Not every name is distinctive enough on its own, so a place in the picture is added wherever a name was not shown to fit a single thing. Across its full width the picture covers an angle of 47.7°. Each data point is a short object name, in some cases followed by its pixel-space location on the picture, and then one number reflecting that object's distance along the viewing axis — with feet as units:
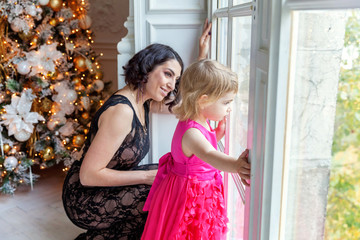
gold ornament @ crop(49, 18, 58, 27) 10.19
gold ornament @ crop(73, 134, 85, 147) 10.57
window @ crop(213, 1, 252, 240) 4.32
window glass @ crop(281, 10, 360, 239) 1.94
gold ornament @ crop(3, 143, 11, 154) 10.00
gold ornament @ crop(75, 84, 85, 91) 10.52
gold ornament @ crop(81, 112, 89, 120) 10.66
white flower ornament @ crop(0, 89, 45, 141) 9.89
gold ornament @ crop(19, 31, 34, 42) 9.84
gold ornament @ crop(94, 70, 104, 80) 10.80
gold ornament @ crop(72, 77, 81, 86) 10.49
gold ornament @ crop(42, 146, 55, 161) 10.41
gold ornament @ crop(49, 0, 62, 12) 10.00
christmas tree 9.88
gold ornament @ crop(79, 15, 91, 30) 10.57
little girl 4.57
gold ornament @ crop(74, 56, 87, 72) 10.46
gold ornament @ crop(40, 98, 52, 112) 10.28
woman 6.15
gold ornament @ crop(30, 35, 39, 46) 9.98
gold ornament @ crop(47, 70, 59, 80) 10.14
